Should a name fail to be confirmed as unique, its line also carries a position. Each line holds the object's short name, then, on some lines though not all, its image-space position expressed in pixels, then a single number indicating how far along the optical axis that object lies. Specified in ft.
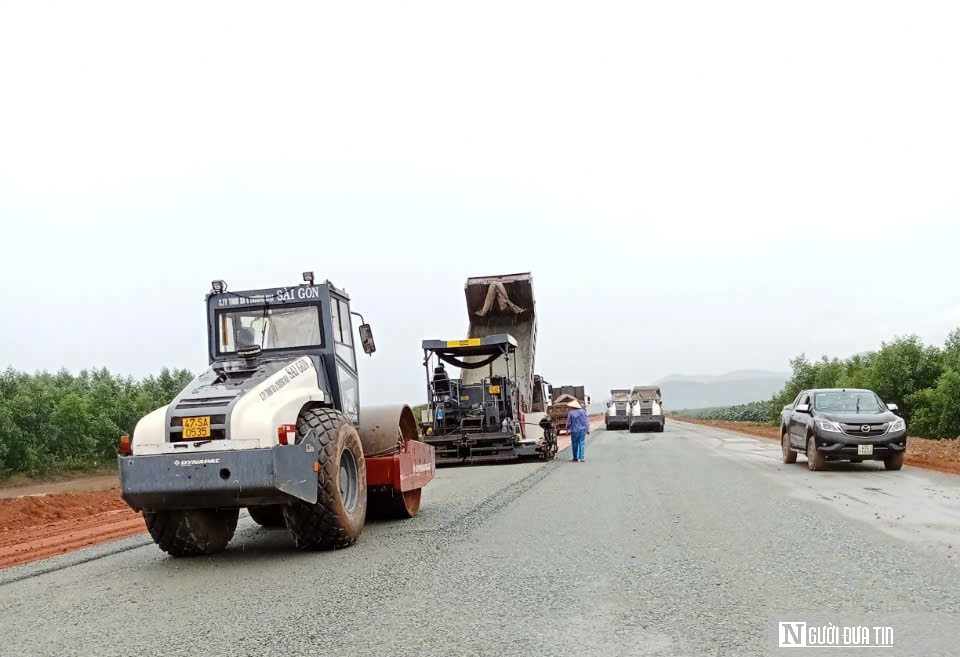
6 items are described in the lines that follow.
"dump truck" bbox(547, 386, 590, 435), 115.65
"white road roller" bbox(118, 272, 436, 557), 24.06
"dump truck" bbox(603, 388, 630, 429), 144.66
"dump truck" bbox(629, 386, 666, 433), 133.49
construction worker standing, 67.67
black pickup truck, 50.57
